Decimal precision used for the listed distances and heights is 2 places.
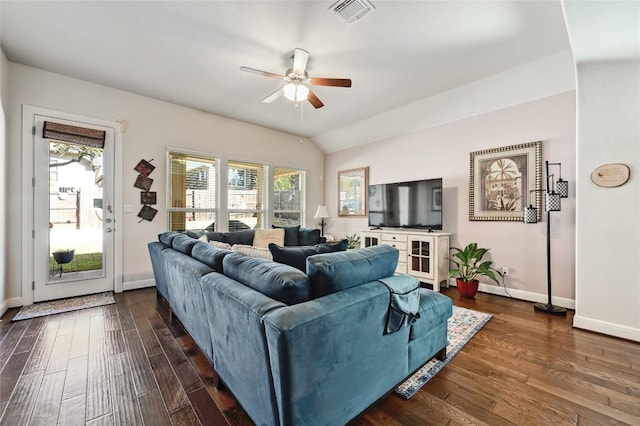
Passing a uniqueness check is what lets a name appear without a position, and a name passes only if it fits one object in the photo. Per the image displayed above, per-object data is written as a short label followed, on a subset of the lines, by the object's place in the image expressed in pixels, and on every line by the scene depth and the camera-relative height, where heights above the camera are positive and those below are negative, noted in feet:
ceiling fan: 8.64 +4.55
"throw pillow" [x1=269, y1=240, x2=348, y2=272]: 6.24 -0.99
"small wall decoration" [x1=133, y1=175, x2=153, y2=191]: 12.92 +1.47
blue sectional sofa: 3.59 -1.94
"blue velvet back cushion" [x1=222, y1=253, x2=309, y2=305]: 4.21 -1.14
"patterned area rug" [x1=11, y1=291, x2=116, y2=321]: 9.57 -3.65
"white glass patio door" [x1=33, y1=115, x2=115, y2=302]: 10.80 +0.16
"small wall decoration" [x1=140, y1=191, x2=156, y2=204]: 13.07 +0.77
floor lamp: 9.70 +0.16
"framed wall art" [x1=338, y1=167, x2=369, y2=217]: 18.06 +1.46
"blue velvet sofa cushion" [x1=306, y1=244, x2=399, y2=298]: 4.44 -1.01
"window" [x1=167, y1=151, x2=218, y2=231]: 14.15 +1.18
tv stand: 12.59 -2.02
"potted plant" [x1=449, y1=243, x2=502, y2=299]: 11.57 -2.54
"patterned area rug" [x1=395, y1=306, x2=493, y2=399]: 5.74 -3.71
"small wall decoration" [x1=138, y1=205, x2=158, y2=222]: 13.08 -0.02
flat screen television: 13.50 +0.44
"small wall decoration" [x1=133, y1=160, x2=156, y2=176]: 12.92 +2.21
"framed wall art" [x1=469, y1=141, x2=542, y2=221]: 11.15 +1.39
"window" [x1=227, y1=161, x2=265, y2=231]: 16.35 +1.10
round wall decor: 7.98 +1.15
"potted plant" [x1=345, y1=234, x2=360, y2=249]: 17.84 -1.92
